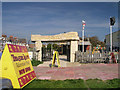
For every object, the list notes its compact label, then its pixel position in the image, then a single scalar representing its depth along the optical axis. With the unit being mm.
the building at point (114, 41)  38938
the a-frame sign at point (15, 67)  5020
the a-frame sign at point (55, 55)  11812
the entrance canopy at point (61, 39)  15780
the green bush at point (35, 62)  13391
